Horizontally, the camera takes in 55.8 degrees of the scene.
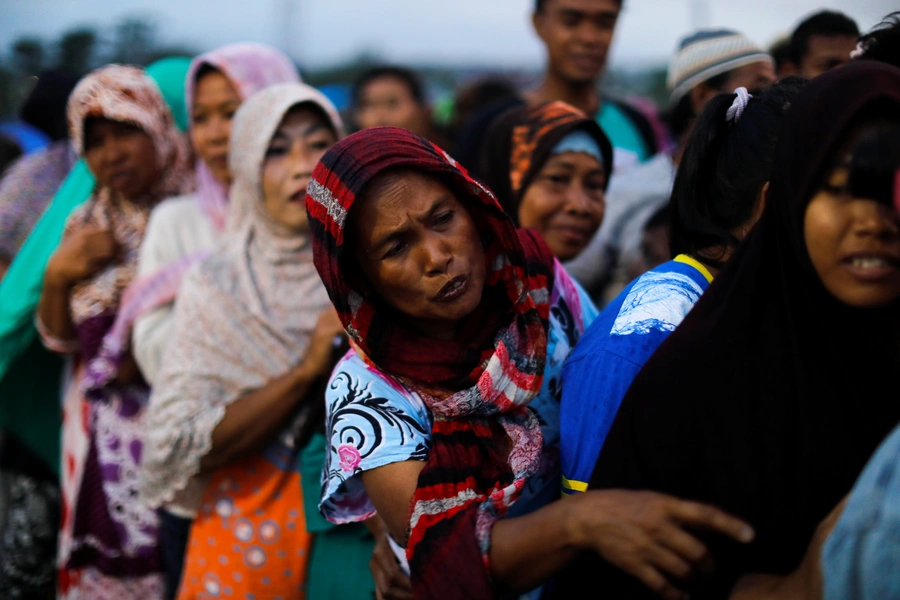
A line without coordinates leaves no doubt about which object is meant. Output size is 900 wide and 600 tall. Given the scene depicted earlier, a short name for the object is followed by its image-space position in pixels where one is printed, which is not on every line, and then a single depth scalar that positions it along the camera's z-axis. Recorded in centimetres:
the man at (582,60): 431
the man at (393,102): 595
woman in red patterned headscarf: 175
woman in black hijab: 137
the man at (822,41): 362
